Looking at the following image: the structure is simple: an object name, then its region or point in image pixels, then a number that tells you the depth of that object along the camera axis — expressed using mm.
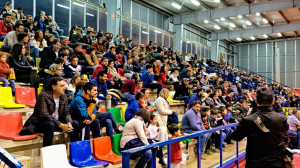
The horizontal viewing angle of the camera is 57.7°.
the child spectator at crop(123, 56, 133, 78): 8862
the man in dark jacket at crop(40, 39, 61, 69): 5938
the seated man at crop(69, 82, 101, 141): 4020
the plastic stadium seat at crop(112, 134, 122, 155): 4172
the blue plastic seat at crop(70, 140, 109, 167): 3545
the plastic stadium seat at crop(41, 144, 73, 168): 3207
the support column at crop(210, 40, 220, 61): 23734
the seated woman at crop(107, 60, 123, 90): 7020
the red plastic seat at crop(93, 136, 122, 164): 3875
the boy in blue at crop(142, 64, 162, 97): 8367
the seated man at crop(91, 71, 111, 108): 5652
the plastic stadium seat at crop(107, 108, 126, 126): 5508
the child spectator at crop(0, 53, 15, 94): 5055
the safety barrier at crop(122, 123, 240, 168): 2305
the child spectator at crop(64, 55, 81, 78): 6102
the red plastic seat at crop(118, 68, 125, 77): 9143
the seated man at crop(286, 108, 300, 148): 7423
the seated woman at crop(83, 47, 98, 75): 7230
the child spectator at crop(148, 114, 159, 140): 4832
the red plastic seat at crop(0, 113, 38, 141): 3628
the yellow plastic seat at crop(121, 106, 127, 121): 5707
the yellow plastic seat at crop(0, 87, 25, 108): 4550
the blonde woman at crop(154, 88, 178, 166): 5816
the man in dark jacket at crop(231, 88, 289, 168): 2213
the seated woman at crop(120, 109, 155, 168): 3971
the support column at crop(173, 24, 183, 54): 19453
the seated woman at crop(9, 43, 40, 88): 5348
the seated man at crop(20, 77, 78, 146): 3607
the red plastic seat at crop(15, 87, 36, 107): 4922
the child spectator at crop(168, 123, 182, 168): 3718
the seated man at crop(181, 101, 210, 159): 5656
